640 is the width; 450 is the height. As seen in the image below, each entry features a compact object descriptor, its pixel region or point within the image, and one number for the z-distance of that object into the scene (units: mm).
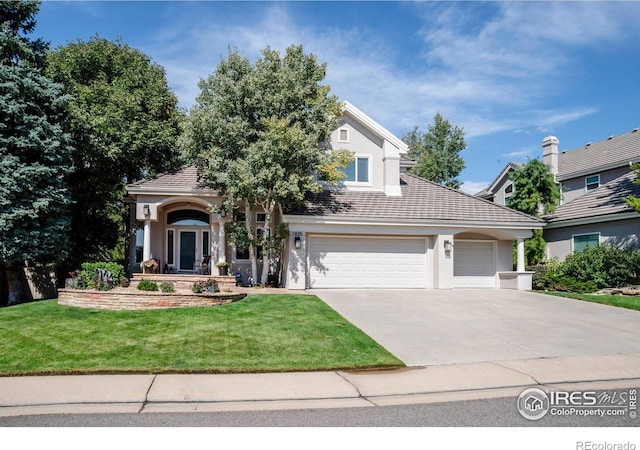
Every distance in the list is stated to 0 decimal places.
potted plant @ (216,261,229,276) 19188
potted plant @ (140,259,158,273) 18969
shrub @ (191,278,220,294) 15477
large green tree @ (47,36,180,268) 19812
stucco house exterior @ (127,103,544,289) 19484
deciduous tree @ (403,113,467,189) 44912
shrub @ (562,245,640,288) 19500
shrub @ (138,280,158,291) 15727
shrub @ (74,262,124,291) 16109
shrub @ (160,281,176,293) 15734
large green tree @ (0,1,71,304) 16047
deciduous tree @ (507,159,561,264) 25156
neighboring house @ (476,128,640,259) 21688
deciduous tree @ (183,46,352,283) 17312
